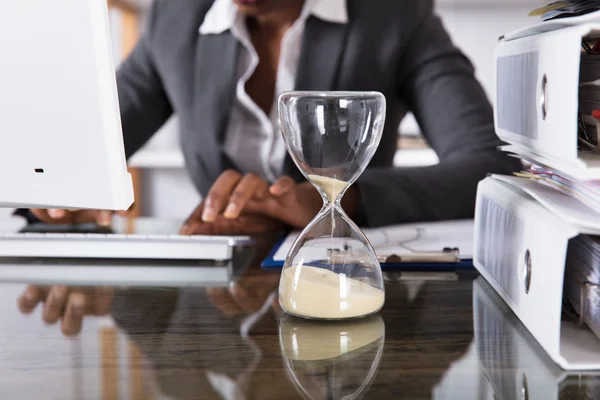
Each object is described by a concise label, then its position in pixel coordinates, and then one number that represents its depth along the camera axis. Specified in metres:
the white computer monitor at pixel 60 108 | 0.62
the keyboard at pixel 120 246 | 0.83
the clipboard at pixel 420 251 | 0.79
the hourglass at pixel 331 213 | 0.54
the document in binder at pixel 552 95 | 0.47
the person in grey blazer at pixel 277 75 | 1.52
